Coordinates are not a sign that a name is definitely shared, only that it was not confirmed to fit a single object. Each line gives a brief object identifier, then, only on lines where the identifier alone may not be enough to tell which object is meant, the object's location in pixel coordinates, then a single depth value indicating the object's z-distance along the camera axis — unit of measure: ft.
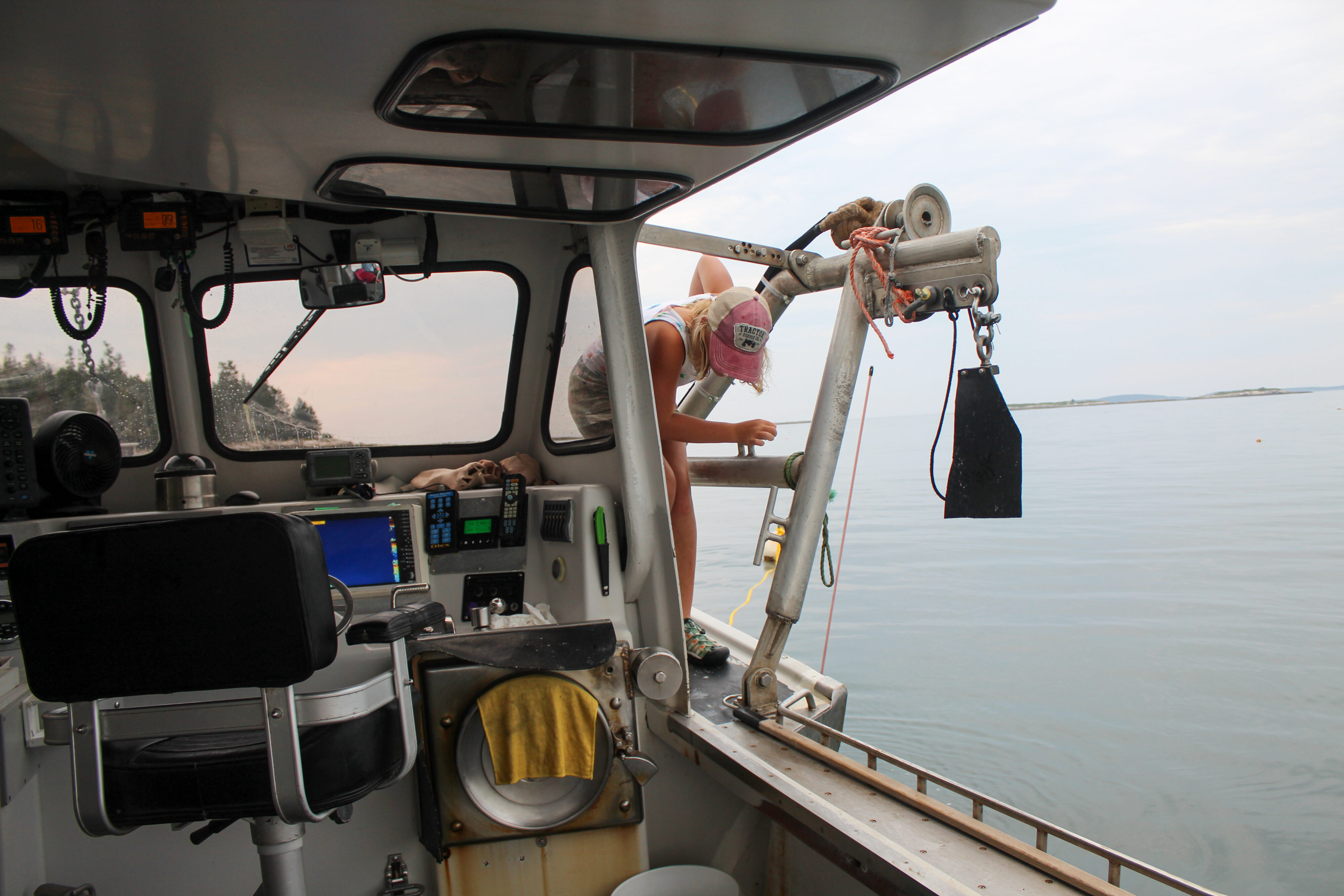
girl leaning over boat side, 8.59
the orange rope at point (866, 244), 8.03
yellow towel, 6.33
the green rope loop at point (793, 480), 8.87
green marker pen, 8.43
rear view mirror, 9.29
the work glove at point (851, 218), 9.29
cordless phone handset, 9.50
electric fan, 8.33
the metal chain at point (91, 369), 9.09
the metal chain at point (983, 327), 6.76
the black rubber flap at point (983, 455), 6.48
